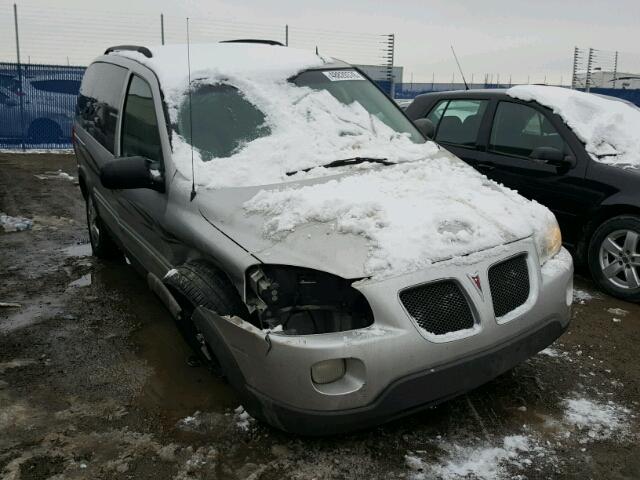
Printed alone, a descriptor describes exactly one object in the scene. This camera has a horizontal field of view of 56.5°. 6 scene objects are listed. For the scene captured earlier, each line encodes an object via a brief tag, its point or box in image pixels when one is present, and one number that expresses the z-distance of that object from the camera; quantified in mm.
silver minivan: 2520
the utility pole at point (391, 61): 16266
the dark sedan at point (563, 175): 4848
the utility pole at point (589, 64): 19891
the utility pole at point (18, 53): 13594
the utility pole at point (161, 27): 14414
